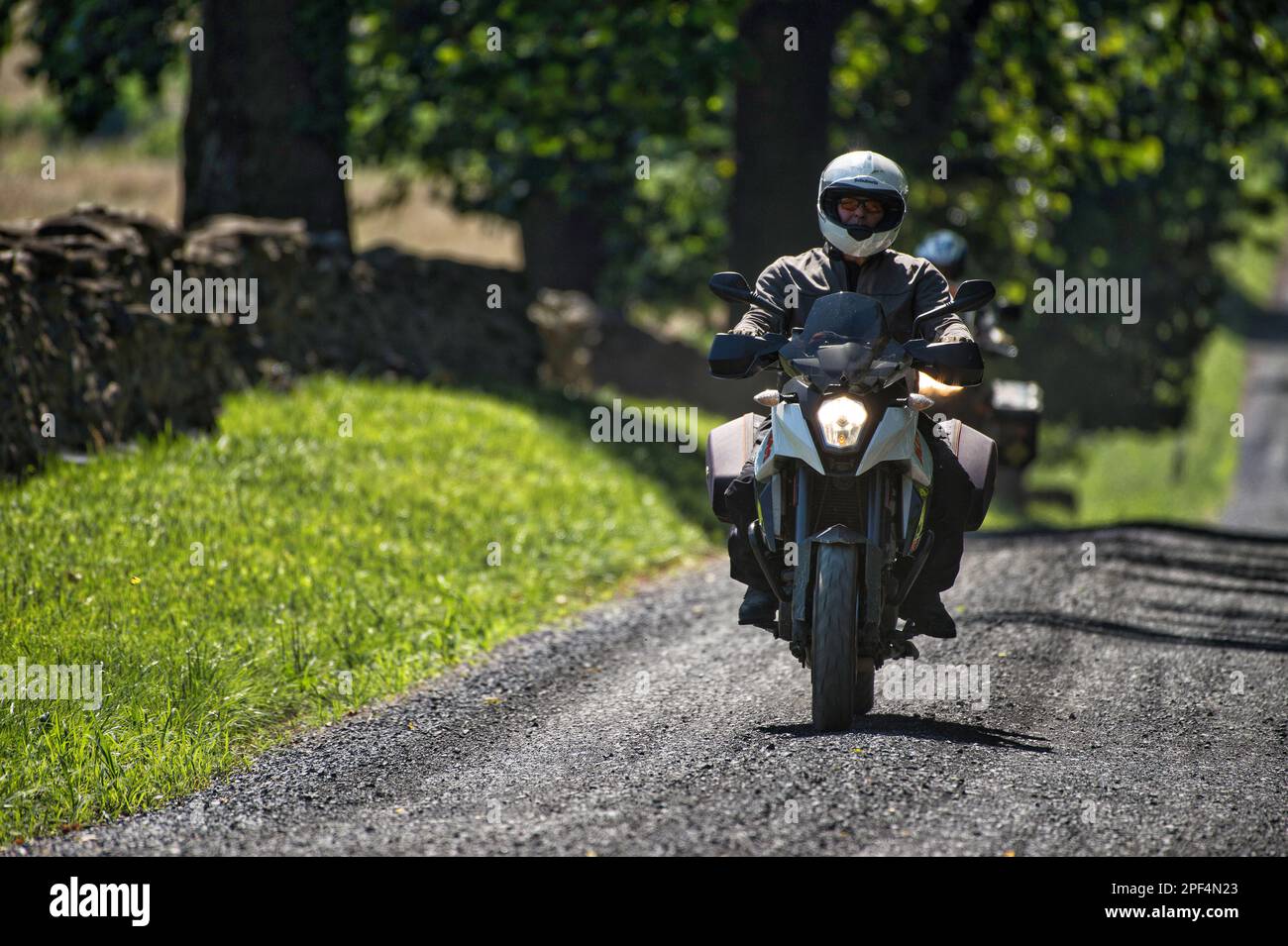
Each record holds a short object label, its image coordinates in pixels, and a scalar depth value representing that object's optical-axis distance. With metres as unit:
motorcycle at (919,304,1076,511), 11.83
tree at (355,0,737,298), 14.74
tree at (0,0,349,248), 15.11
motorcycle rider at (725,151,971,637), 6.91
